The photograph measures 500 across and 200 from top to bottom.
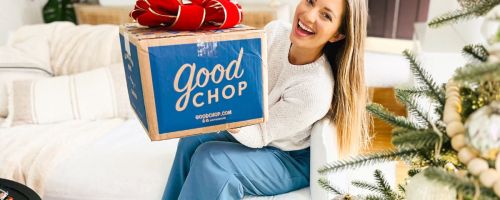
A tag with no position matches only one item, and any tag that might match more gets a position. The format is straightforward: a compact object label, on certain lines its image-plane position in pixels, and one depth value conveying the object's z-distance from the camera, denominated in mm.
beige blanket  1485
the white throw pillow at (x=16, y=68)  1809
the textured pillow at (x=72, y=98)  1762
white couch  1237
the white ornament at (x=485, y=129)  473
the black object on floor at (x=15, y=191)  1202
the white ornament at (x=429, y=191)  551
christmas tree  483
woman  1144
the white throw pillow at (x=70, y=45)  1990
